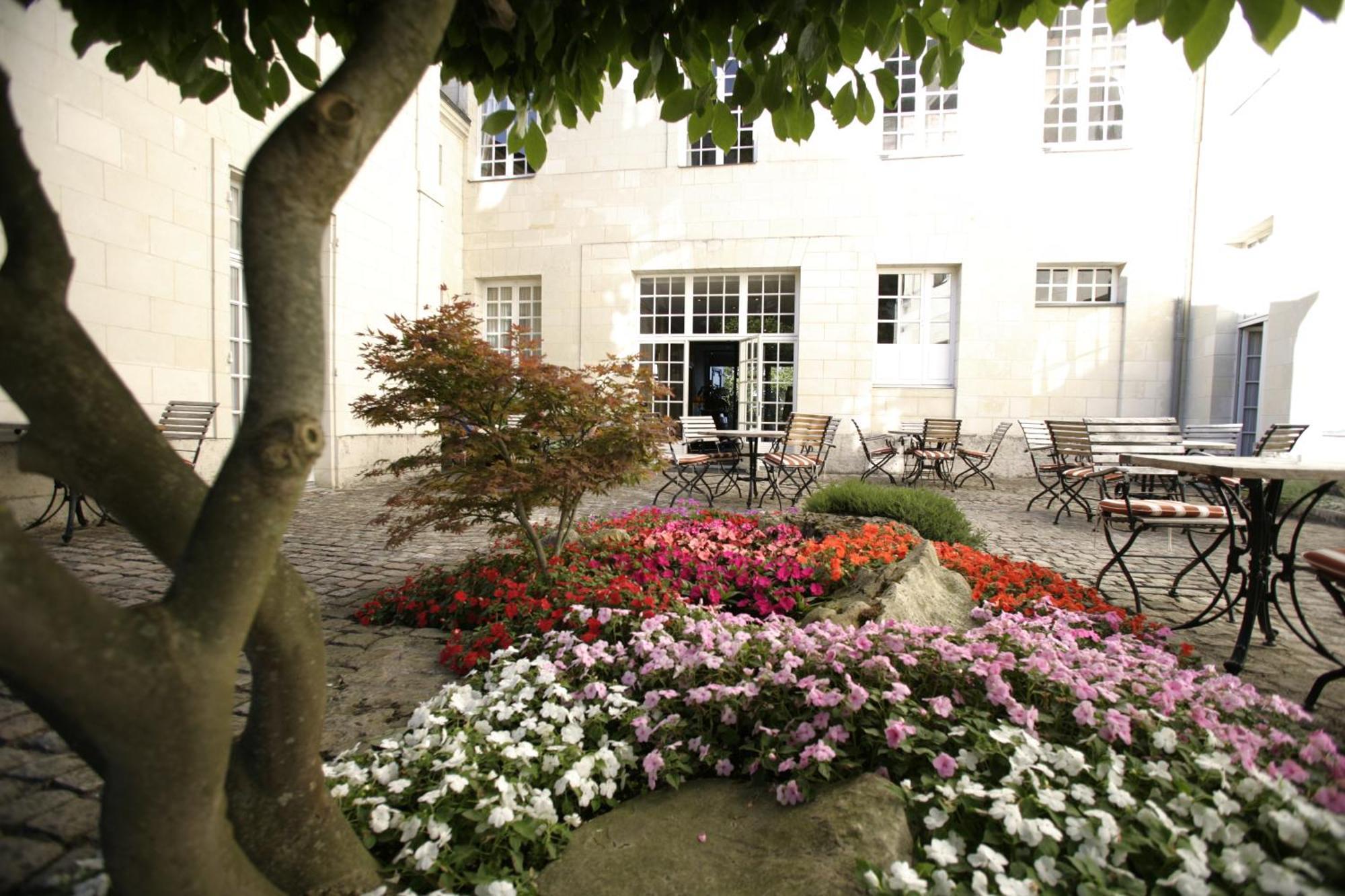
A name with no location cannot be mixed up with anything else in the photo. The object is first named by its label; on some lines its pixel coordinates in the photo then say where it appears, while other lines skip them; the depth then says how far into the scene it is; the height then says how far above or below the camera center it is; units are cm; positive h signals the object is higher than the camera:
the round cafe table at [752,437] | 708 -36
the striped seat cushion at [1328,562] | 218 -51
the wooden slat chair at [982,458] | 951 -78
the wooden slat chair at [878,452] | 1017 -76
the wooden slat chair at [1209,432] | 844 -29
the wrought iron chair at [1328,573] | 219 -55
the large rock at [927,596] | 288 -88
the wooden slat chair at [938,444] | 954 -57
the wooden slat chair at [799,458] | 768 -65
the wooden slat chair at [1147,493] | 356 -56
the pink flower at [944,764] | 154 -84
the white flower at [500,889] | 125 -92
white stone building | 872 +262
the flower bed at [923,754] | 131 -87
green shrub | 491 -79
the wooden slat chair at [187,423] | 591 -26
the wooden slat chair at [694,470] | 734 -83
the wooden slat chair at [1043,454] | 753 -63
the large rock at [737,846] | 137 -99
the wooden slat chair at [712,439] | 769 -43
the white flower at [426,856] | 133 -92
